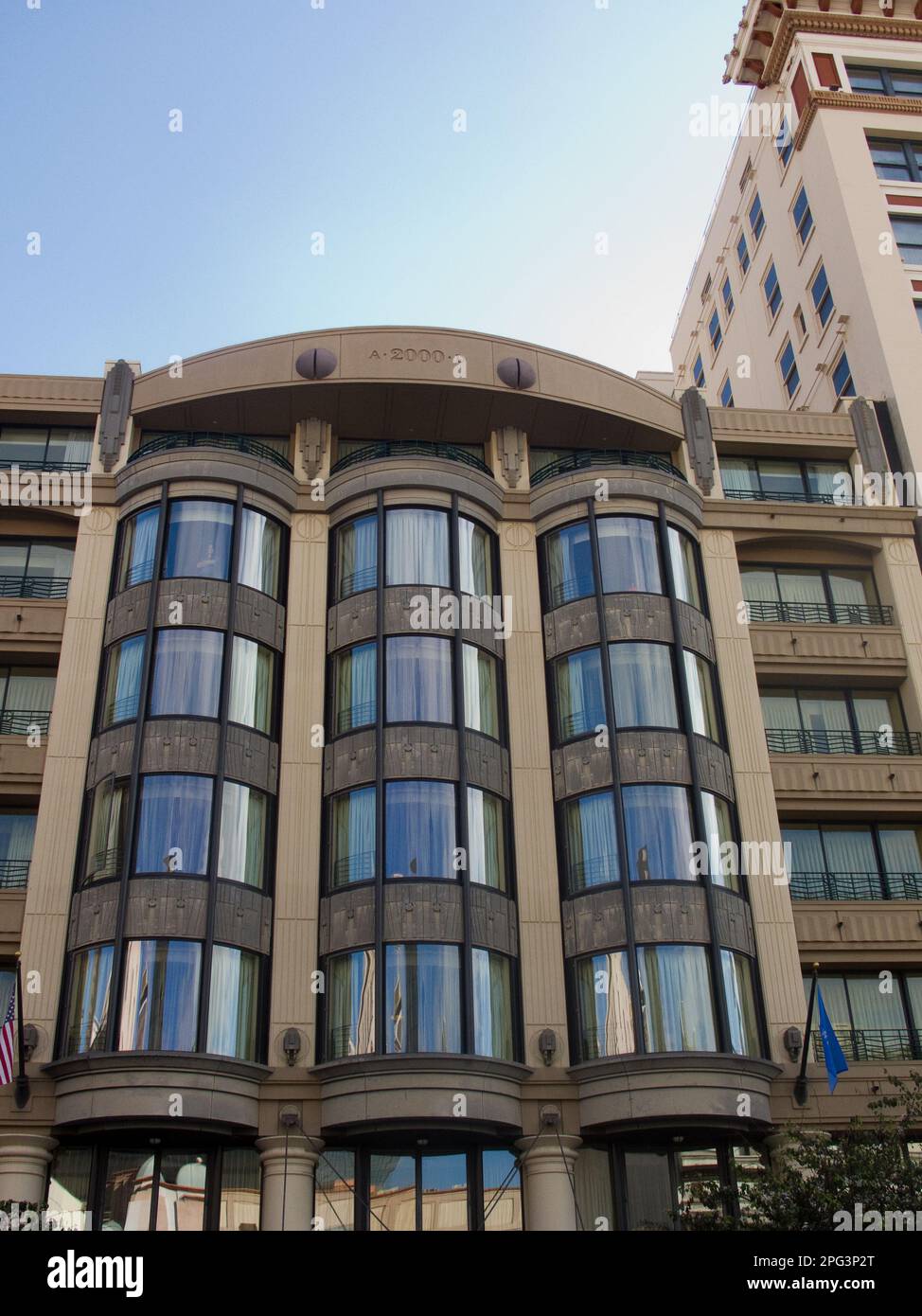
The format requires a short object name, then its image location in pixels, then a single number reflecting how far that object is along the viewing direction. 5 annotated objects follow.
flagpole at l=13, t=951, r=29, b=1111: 23.84
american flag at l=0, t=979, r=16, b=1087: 22.55
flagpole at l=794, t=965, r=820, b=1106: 25.88
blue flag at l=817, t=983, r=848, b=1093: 24.23
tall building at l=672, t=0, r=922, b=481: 40.47
